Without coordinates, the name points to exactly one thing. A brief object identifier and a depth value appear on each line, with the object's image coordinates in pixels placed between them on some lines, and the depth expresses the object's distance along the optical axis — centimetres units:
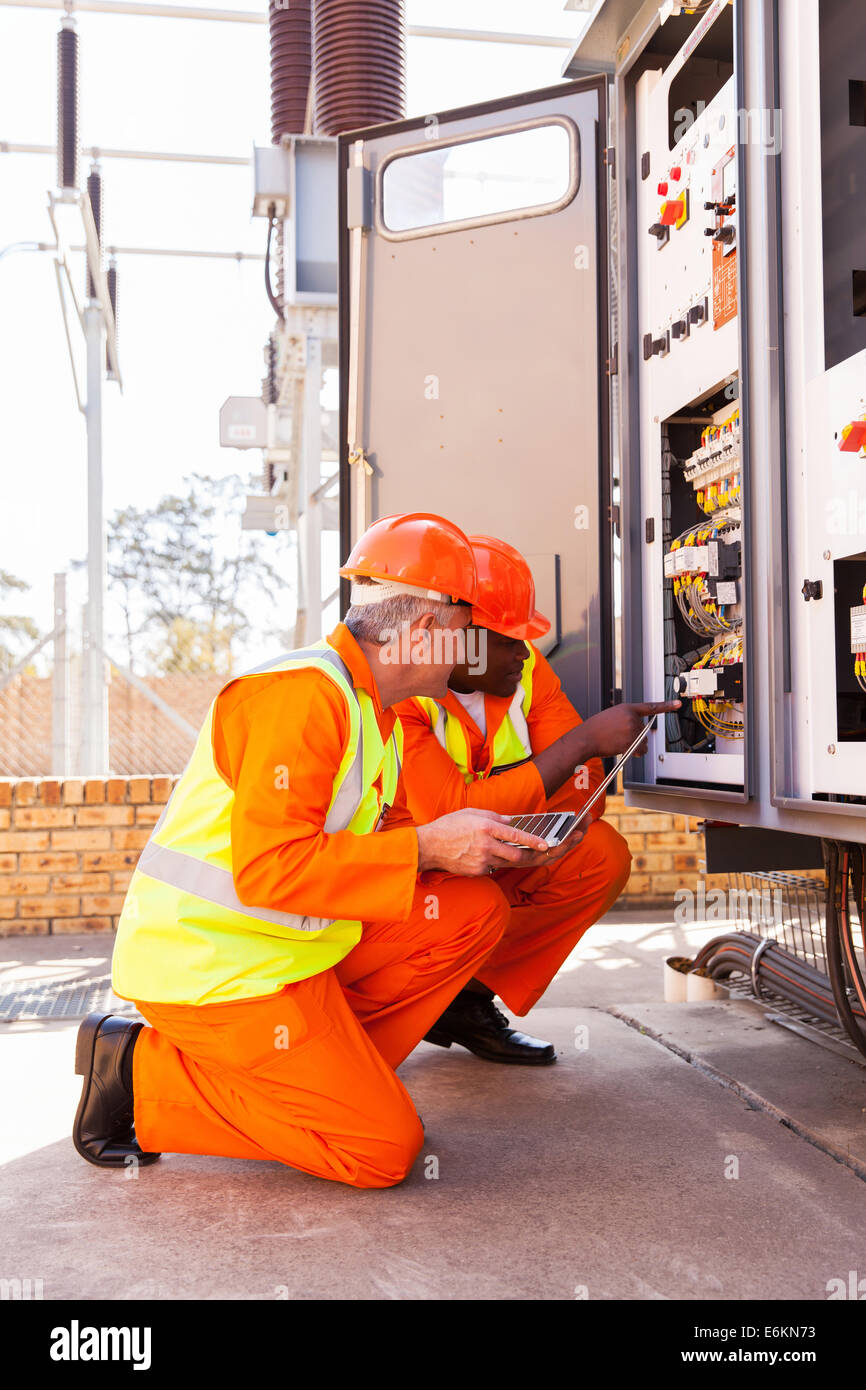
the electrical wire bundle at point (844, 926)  299
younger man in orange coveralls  340
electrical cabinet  269
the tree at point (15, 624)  2636
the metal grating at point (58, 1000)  425
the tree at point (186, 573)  2897
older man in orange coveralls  236
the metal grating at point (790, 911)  375
